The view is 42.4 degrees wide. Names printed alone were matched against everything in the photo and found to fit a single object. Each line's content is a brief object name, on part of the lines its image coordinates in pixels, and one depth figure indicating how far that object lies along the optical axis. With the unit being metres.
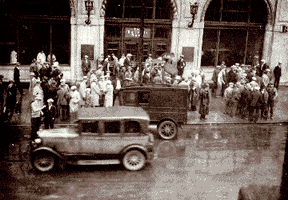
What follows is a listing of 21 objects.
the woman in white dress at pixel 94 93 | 15.48
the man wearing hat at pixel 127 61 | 21.17
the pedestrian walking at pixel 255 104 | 16.55
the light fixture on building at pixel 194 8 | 21.30
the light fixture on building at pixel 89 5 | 20.58
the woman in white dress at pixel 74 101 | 14.58
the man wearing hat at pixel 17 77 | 18.83
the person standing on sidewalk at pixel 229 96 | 16.88
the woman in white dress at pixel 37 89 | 14.04
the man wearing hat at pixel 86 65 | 21.37
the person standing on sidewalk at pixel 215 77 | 20.81
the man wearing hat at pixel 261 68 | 22.34
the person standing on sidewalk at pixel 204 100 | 16.22
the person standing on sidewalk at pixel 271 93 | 16.91
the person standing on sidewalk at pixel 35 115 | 12.48
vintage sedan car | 10.67
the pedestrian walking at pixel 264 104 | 16.73
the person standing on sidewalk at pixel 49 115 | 13.12
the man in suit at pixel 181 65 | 22.03
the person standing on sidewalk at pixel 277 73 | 22.50
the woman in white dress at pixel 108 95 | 15.66
